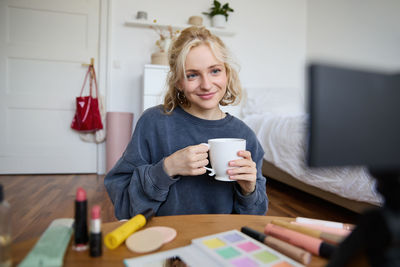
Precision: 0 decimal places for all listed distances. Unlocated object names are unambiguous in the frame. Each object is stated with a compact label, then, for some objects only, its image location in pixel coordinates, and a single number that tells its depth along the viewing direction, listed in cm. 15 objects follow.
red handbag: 283
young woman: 75
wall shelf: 297
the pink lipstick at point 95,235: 40
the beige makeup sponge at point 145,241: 42
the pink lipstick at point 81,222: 41
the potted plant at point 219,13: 317
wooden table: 39
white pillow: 313
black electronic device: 24
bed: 144
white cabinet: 276
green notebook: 35
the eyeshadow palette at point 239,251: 38
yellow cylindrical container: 43
